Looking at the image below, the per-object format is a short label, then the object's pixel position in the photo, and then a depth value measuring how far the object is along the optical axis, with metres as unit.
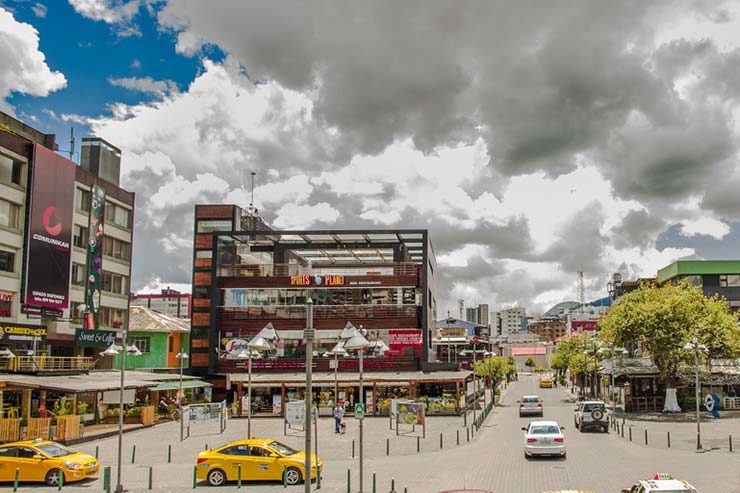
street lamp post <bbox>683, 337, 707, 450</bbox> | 36.15
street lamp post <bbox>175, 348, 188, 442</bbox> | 39.34
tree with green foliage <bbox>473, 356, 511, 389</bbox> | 81.85
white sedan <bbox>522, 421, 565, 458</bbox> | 29.78
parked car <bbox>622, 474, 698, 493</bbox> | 15.81
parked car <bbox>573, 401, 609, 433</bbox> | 41.75
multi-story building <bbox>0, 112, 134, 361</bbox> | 51.16
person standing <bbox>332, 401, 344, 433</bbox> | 42.14
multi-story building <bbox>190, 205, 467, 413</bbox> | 65.31
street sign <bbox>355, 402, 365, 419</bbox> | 23.03
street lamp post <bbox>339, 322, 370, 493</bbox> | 24.05
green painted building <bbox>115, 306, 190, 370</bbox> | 74.88
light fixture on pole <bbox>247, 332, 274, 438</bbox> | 25.50
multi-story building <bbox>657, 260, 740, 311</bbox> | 77.88
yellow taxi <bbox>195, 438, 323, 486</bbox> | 25.47
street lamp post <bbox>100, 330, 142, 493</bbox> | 23.77
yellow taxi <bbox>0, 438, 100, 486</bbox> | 26.00
